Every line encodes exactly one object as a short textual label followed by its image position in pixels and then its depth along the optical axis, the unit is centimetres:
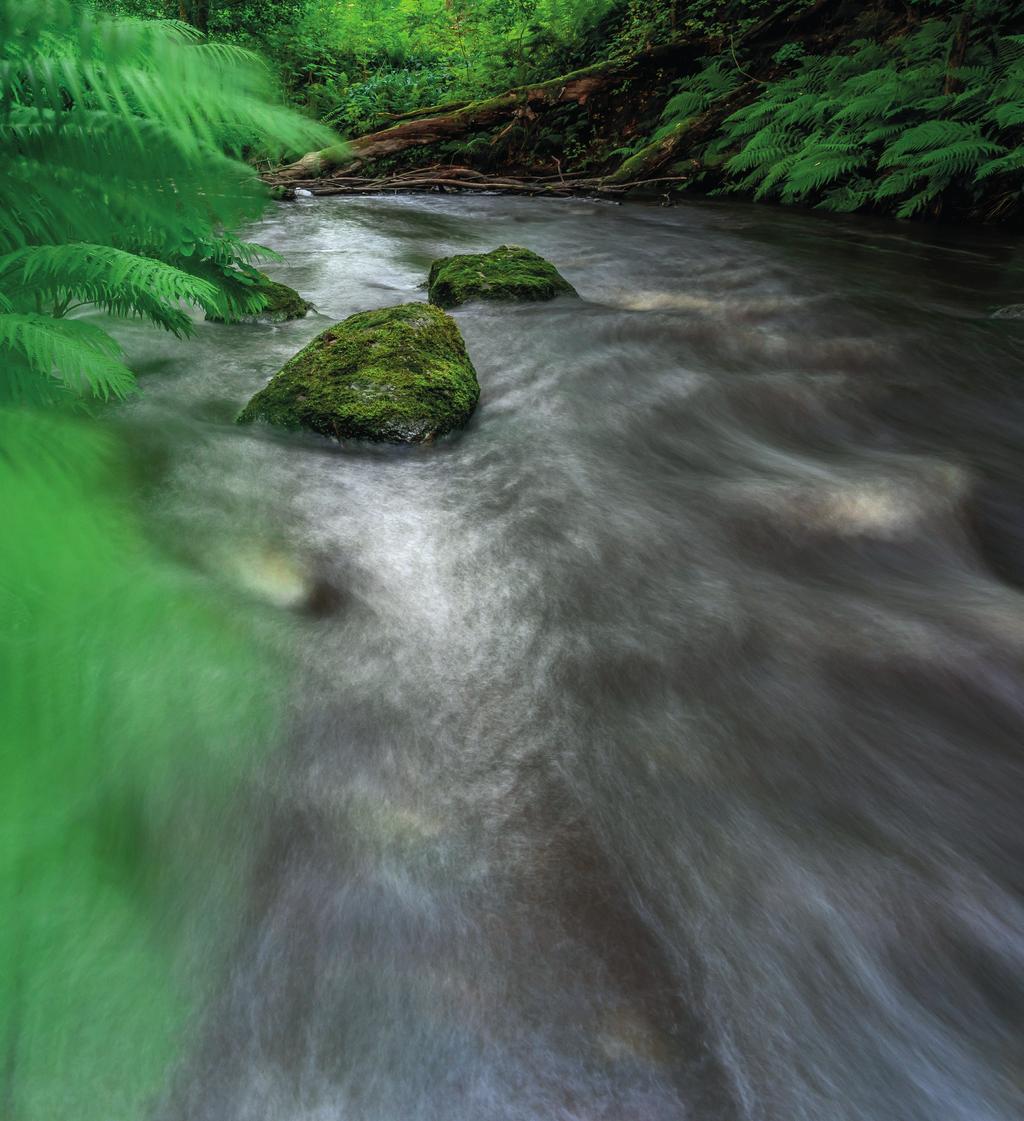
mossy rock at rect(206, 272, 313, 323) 487
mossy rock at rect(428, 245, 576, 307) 556
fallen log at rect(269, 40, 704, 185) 1268
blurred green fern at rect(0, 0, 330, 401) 135
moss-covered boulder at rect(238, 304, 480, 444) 330
